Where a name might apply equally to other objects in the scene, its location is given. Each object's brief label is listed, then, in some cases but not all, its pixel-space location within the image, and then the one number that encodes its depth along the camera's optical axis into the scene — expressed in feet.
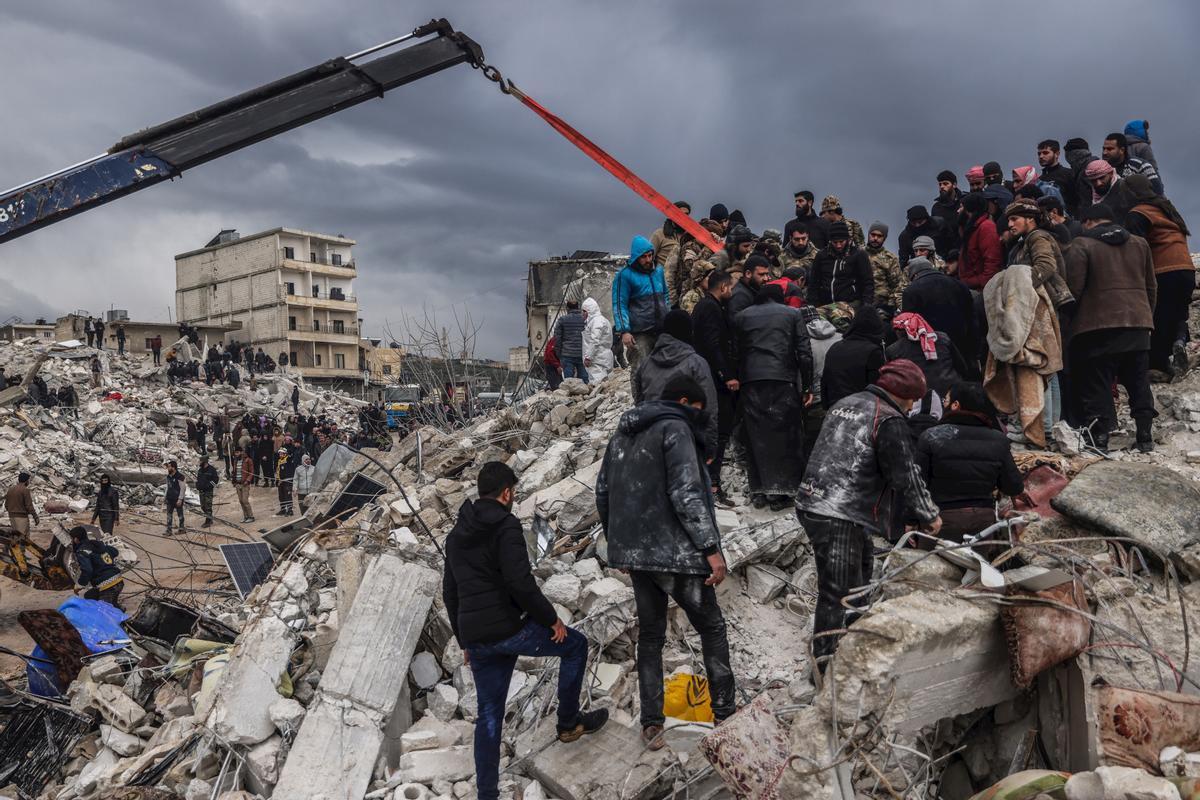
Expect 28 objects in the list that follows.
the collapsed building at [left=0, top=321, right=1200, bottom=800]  8.89
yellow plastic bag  13.58
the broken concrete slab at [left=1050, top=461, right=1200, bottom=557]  13.35
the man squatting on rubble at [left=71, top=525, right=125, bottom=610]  35.50
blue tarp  22.93
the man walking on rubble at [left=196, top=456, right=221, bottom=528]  58.75
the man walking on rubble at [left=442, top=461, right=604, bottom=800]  12.07
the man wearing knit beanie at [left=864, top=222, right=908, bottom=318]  26.22
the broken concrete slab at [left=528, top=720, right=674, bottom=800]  11.88
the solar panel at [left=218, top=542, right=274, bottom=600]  25.13
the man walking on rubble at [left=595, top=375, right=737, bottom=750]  12.21
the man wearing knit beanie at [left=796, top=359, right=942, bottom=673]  12.61
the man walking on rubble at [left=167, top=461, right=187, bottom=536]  55.11
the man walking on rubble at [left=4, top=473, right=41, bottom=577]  44.88
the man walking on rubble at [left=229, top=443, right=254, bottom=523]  60.85
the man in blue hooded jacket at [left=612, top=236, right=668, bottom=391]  24.47
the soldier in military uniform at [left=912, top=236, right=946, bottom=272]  23.94
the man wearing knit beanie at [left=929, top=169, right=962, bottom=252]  29.58
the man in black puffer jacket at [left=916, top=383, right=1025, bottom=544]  13.57
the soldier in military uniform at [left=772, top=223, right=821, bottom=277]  28.63
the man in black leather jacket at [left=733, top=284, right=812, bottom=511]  19.51
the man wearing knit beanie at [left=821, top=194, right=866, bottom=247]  29.07
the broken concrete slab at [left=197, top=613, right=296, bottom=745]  14.99
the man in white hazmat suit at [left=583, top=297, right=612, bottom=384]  35.65
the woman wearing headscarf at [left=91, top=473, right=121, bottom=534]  52.85
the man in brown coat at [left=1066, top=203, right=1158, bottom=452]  20.47
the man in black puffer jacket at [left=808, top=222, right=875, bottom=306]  23.77
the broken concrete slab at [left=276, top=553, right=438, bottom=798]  14.03
